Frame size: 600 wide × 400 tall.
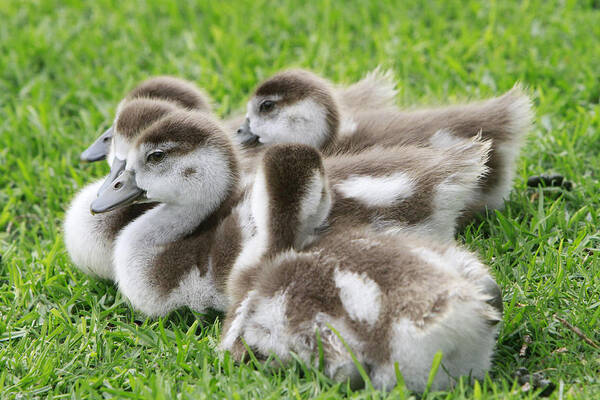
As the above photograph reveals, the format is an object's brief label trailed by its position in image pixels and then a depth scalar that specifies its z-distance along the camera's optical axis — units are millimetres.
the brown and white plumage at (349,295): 5141
